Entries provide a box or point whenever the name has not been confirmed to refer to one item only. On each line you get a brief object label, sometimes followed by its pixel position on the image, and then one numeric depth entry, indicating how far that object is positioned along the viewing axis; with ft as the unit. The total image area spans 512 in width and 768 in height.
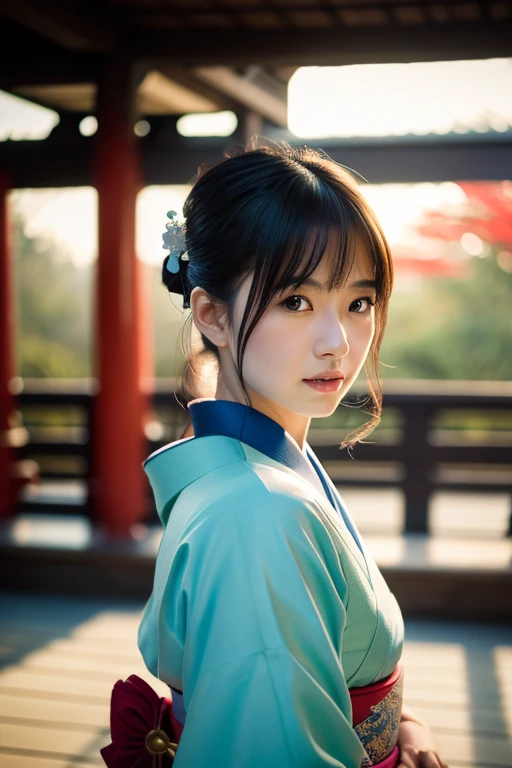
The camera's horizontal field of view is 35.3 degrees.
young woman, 2.65
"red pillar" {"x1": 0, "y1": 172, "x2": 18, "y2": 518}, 17.53
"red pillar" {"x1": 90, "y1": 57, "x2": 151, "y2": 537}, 13.70
